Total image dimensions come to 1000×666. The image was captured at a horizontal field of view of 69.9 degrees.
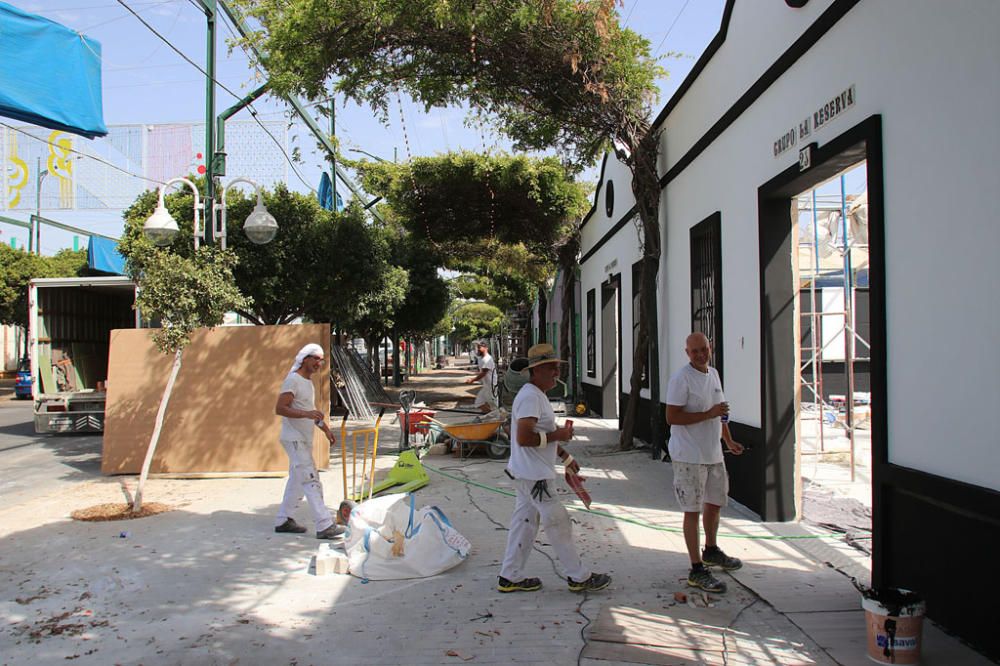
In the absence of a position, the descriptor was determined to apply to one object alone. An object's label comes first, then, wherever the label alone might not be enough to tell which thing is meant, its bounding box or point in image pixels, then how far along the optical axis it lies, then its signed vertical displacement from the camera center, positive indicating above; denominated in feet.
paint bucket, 11.62 -4.59
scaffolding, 29.37 +5.08
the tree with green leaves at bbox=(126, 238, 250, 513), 26.17 +2.01
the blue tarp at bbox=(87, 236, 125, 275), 63.20 +8.38
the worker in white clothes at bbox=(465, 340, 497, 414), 43.09 -2.03
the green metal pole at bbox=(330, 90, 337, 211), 56.29 +16.99
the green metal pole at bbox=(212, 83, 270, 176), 36.14 +11.36
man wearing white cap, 20.79 -2.70
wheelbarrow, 35.68 -4.43
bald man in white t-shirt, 16.10 -2.13
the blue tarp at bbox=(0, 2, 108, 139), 21.89 +8.94
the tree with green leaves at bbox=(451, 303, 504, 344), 202.09 +8.48
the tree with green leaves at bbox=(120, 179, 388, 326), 50.31 +6.98
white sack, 17.46 -4.86
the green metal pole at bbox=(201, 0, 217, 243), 34.96 +12.10
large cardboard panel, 31.71 -2.45
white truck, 46.91 +0.30
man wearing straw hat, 15.52 -2.94
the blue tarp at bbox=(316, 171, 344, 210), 61.57 +13.63
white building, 11.98 +2.28
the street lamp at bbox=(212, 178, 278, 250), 32.86 +5.73
